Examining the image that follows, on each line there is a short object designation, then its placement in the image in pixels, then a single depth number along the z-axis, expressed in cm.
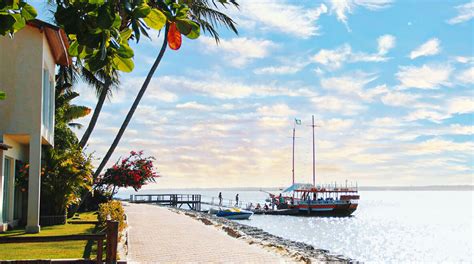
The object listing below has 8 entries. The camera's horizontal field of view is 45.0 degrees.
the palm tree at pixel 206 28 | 2742
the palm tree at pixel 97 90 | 2723
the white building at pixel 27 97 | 1680
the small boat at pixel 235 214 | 5587
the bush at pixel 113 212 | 1670
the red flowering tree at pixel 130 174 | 3350
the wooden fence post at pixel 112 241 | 1029
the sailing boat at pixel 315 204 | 7044
